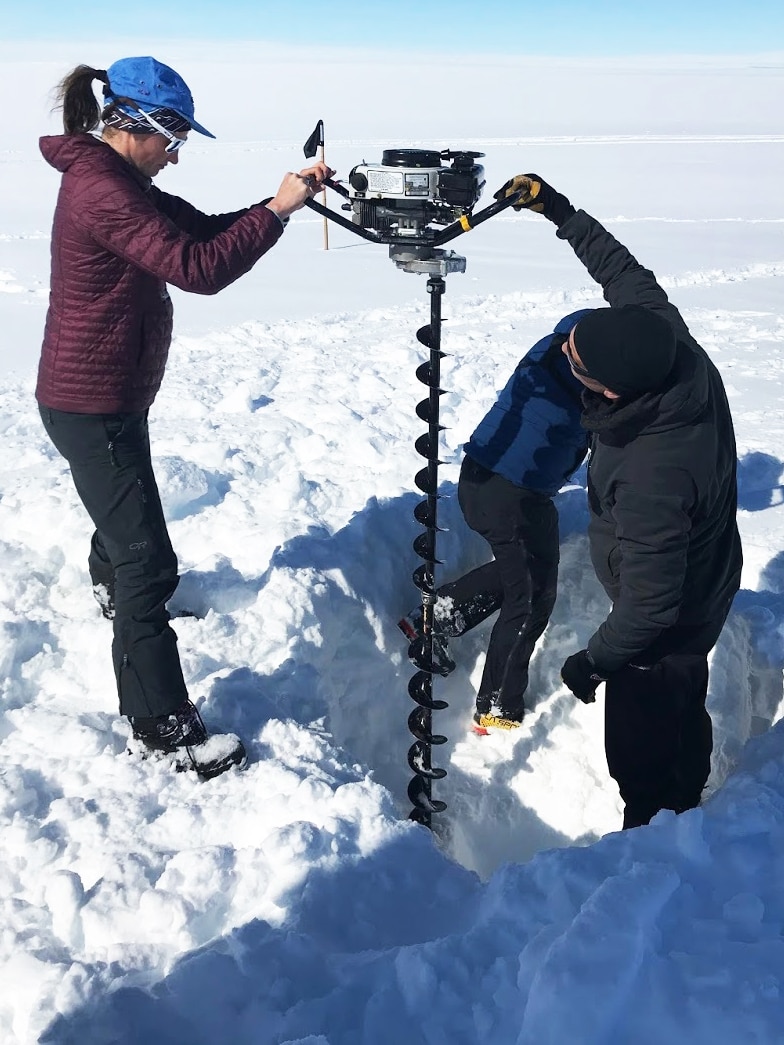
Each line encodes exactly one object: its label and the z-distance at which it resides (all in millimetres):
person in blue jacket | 3256
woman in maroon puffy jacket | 2443
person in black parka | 2295
